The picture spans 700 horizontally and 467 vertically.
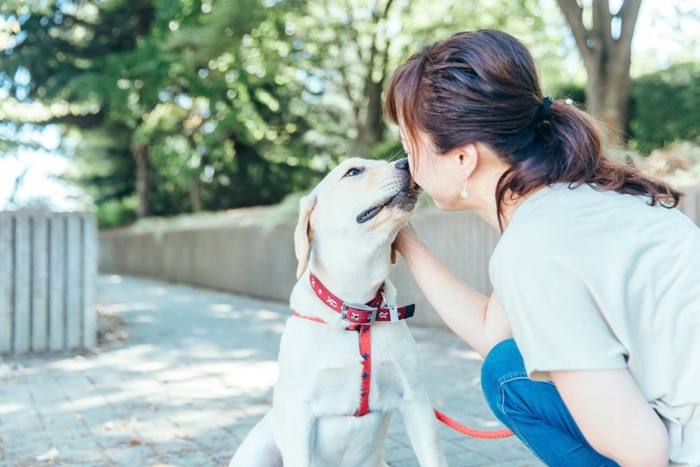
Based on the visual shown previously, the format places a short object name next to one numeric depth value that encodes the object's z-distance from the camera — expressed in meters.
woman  1.49
